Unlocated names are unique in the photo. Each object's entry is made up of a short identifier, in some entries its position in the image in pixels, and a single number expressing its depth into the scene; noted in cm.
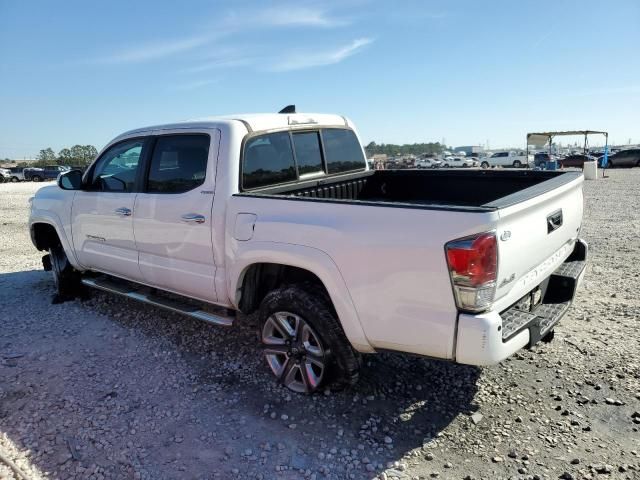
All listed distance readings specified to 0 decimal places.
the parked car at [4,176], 4053
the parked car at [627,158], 3772
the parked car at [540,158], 4178
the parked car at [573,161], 3528
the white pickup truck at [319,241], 254
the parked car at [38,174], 4131
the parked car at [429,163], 5418
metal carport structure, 3090
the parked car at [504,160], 5075
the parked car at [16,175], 4181
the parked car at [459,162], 5391
